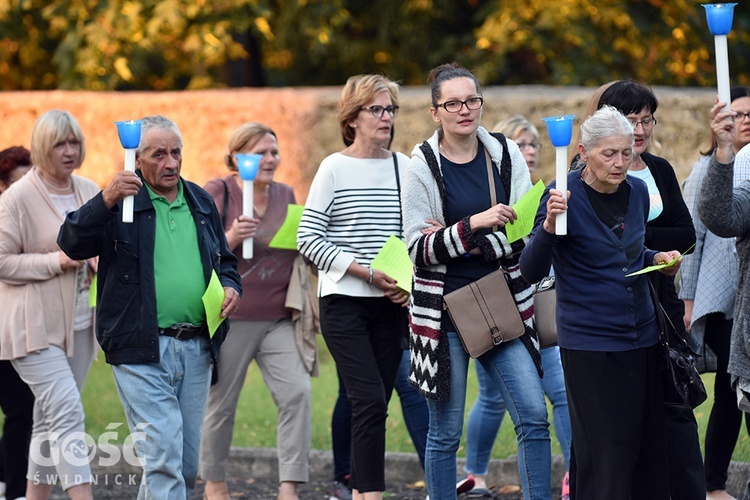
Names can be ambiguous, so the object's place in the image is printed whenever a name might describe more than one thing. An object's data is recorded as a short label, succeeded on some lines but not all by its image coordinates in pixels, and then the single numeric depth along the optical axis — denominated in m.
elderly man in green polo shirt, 10.80
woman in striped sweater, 12.37
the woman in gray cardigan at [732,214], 9.18
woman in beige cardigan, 12.91
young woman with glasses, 10.78
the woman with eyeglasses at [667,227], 10.66
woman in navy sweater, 9.71
